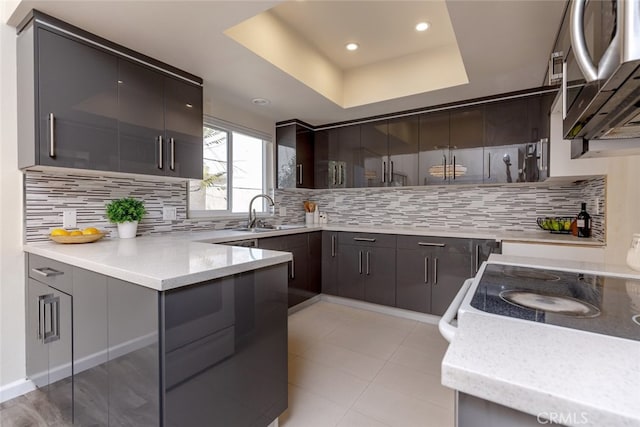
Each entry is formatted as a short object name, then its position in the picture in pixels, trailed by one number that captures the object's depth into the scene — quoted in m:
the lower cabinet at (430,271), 2.76
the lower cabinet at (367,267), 3.12
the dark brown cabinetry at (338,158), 3.62
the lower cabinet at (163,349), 1.05
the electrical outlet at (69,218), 1.94
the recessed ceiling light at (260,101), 2.90
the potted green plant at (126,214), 2.07
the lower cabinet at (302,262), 3.00
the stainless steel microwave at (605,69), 0.48
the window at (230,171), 2.93
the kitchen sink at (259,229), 2.90
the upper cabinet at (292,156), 3.61
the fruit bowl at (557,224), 2.69
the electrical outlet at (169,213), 2.53
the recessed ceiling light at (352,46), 2.65
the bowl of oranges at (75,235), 1.77
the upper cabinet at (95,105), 1.63
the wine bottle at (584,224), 2.46
